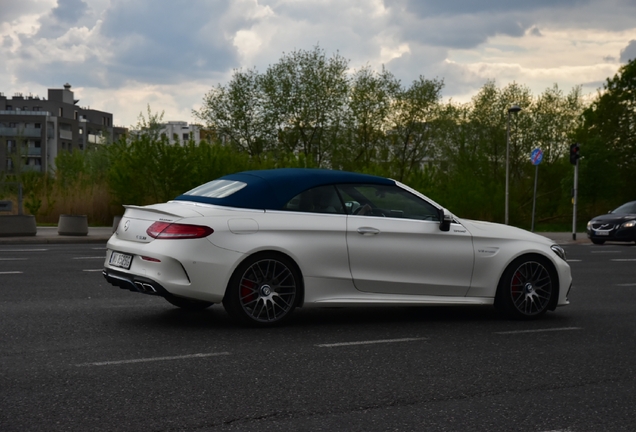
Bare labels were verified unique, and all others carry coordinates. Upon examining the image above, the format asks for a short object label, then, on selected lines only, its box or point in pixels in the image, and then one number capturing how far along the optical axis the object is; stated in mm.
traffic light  33531
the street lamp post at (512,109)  40353
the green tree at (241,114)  59000
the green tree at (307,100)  59844
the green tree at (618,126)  55397
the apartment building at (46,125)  125875
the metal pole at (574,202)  33125
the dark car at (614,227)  29000
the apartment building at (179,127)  180750
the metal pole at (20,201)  25969
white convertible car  8258
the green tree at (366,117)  60812
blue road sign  33300
